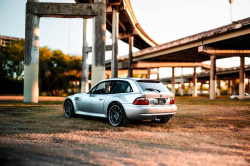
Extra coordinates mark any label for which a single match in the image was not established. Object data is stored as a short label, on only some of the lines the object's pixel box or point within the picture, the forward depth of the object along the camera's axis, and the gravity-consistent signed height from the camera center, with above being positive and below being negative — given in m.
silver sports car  7.09 -0.33
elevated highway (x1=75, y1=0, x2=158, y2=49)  31.88 +10.79
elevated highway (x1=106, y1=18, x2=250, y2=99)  30.22 +6.48
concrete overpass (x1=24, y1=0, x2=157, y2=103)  18.97 +4.75
